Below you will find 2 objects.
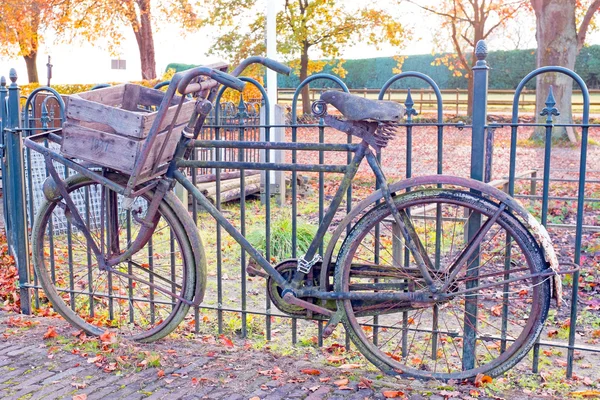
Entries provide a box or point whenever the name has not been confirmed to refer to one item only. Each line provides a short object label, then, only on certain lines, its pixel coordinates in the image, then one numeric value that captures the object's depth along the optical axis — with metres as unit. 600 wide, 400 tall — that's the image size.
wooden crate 3.59
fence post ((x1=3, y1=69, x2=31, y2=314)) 4.67
